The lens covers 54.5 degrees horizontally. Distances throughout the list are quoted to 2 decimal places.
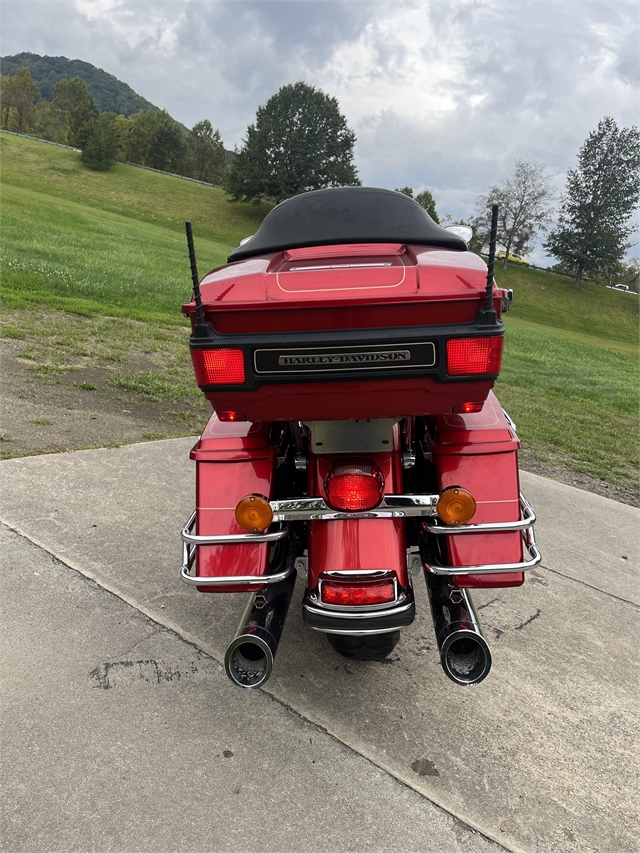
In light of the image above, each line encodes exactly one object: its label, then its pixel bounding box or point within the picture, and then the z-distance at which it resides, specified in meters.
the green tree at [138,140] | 66.69
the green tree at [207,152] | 71.19
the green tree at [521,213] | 48.31
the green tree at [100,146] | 46.47
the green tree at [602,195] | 51.59
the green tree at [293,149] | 48.31
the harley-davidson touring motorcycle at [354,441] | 1.86
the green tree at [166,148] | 64.38
